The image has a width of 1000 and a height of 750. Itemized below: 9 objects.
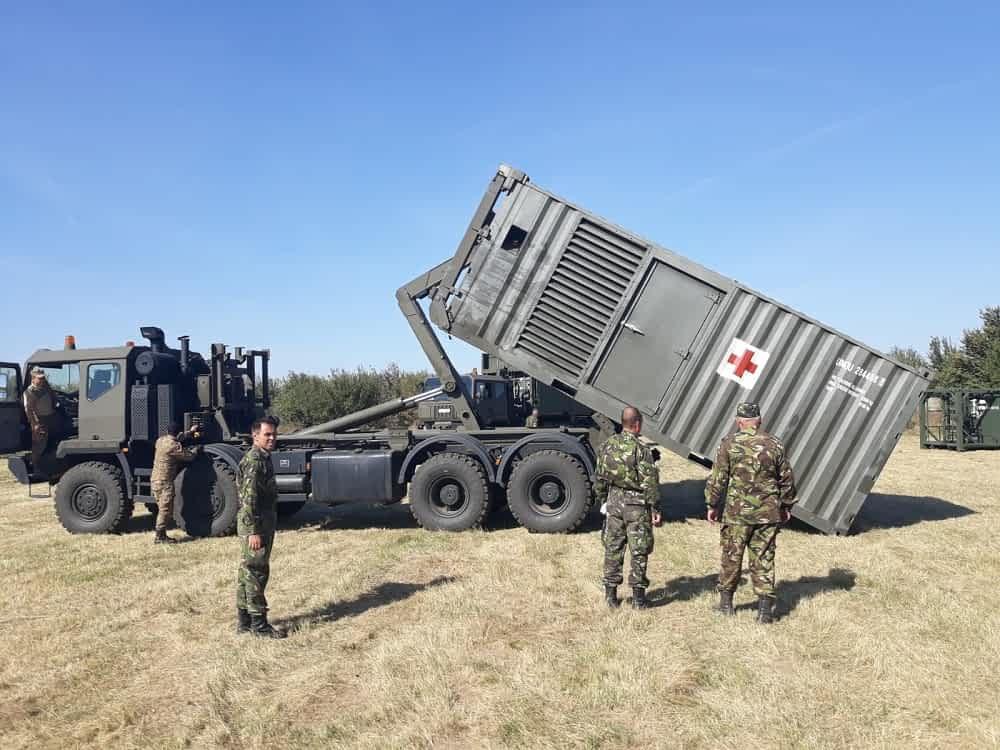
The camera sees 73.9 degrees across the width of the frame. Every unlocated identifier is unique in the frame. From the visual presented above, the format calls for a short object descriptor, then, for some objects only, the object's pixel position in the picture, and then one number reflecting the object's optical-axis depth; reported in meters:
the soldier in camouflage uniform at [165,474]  9.22
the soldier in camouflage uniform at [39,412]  9.69
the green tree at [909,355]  33.20
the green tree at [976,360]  23.81
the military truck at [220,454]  9.13
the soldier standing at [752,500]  5.38
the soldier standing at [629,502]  5.66
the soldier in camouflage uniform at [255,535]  5.40
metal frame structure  19.83
